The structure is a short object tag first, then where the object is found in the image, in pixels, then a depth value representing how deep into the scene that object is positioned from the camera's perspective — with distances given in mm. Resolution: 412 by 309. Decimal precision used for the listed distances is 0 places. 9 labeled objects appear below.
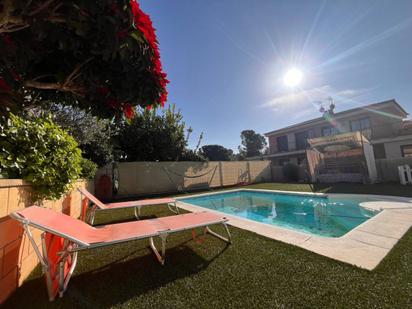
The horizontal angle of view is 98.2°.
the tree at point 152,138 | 12781
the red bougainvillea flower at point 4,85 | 1580
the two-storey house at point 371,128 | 15586
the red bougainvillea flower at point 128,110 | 2193
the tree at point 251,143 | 45125
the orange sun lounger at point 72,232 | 1909
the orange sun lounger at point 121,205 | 4671
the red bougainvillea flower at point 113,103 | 2135
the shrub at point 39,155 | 2172
